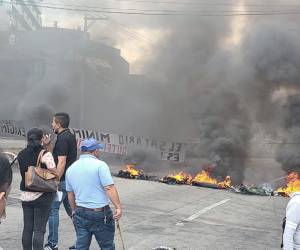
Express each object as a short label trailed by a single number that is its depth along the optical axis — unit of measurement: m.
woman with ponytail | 4.76
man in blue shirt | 4.27
